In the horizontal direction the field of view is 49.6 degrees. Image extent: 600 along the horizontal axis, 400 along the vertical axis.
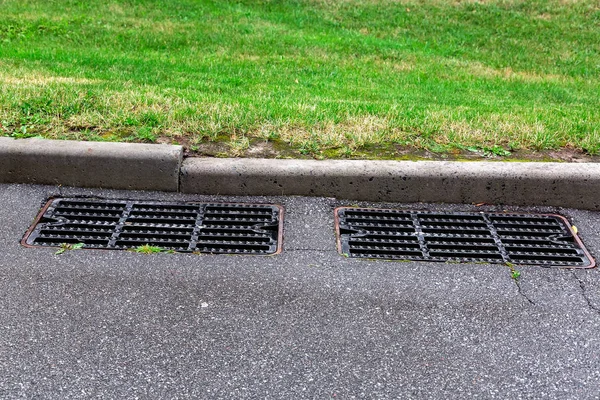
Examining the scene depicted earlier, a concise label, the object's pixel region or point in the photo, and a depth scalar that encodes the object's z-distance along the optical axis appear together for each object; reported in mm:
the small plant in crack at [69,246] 3377
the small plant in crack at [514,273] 3271
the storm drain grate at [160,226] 3484
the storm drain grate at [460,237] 3465
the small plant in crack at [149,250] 3391
